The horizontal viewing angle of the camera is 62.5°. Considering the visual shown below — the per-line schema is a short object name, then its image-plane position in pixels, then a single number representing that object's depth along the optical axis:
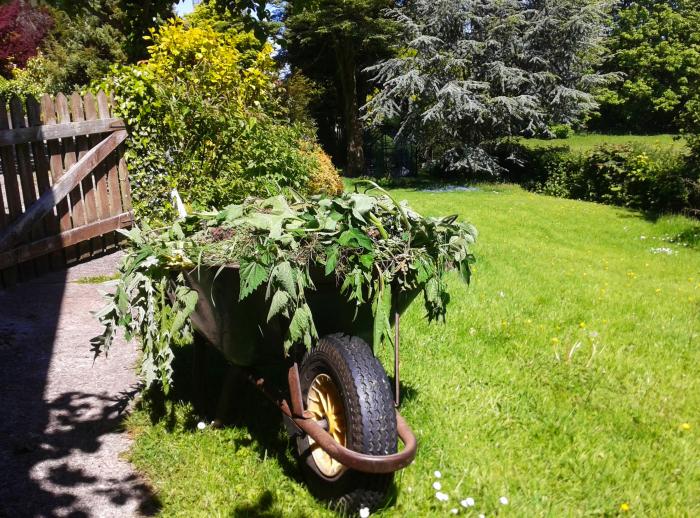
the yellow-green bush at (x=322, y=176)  8.21
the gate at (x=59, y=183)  5.34
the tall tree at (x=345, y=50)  17.77
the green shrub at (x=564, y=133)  28.32
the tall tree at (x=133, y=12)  3.94
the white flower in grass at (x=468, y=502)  2.34
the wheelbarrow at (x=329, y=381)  2.10
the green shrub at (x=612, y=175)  11.22
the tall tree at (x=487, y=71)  16.28
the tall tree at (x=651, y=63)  38.69
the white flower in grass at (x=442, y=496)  2.38
